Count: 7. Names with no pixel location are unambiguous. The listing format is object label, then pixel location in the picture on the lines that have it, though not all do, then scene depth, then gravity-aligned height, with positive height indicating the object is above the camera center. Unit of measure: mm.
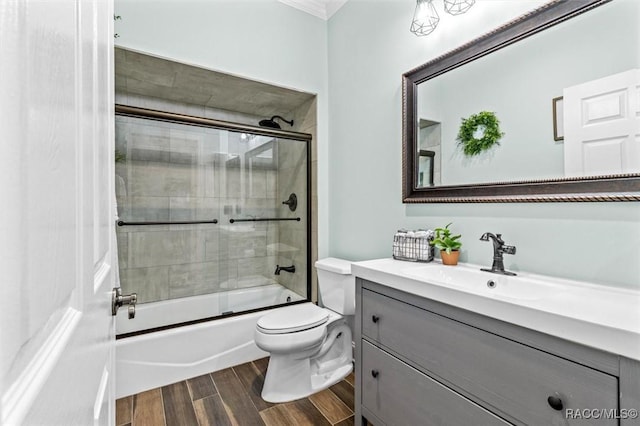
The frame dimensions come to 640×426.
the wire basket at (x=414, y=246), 1543 -190
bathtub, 1760 -841
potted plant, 1455 -176
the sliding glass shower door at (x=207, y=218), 2207 -49
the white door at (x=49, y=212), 185 +1
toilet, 1663 -760
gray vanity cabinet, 733 -497
